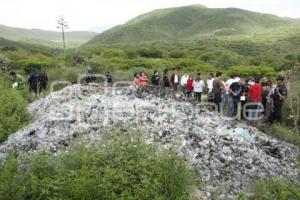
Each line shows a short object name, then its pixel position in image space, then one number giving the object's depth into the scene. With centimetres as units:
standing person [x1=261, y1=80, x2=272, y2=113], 954
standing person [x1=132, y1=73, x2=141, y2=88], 1315
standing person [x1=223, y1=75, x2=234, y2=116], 1003
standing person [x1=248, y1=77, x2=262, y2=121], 930
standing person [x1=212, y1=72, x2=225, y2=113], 1007
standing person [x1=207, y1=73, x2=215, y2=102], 1089
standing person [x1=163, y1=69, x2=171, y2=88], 1362
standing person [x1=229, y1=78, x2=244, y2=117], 984
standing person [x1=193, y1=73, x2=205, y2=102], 1145
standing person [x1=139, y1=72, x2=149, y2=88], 1306
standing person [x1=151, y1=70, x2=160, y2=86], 1426
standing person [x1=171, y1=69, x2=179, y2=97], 1328
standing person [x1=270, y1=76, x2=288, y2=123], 888
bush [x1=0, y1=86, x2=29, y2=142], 888
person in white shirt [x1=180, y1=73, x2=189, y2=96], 1250
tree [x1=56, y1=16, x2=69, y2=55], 4806
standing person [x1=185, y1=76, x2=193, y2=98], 1233
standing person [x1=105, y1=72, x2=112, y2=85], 1653
